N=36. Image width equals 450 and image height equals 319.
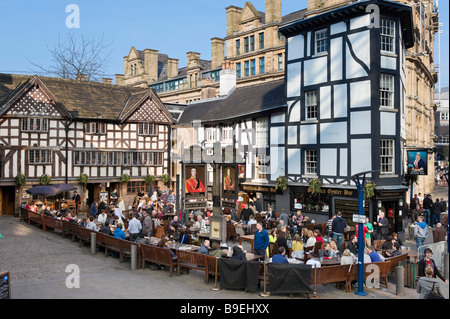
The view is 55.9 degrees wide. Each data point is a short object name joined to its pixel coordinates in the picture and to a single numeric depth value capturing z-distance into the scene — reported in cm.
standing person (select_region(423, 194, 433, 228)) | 2691
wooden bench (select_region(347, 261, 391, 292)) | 1330
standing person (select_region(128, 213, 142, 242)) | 1833
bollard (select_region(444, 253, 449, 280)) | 1485
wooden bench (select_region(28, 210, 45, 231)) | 2388
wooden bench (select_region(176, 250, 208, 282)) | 1404
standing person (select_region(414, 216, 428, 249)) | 1862
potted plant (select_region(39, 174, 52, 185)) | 3125
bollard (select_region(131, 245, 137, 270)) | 1559
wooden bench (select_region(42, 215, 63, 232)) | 2202
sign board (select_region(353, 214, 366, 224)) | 1245
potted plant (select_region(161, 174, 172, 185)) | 3784
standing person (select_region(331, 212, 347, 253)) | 1936
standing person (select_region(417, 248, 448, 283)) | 1242
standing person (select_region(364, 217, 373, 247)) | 1895
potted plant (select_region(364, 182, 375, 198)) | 2259
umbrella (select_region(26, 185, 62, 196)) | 2703
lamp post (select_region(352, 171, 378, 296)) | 1281
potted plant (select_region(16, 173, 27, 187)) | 3000
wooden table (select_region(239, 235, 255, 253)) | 1791
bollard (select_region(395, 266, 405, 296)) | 1280
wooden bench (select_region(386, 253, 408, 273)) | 1438
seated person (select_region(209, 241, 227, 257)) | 1420
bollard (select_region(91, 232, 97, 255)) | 1817
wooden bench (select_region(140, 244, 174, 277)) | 1480
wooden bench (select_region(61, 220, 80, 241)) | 2039
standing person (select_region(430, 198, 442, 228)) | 2623
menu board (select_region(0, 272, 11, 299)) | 1062
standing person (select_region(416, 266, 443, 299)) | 1033
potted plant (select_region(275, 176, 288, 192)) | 2778
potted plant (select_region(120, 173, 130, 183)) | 3547
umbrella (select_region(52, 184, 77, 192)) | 2827
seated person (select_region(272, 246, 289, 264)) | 1311
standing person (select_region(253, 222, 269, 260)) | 1530
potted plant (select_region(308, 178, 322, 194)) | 2539
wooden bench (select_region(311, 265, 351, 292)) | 1253
